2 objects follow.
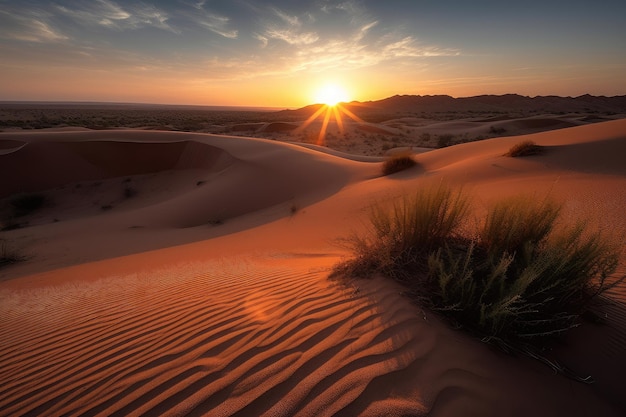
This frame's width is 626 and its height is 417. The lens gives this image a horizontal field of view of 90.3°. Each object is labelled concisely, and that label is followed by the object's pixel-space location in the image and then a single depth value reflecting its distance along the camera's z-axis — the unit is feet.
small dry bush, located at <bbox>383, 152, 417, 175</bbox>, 37.01
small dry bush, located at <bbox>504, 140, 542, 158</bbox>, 31.24
